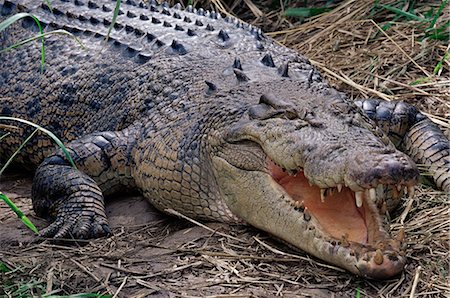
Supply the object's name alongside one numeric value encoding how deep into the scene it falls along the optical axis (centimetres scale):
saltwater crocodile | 624
